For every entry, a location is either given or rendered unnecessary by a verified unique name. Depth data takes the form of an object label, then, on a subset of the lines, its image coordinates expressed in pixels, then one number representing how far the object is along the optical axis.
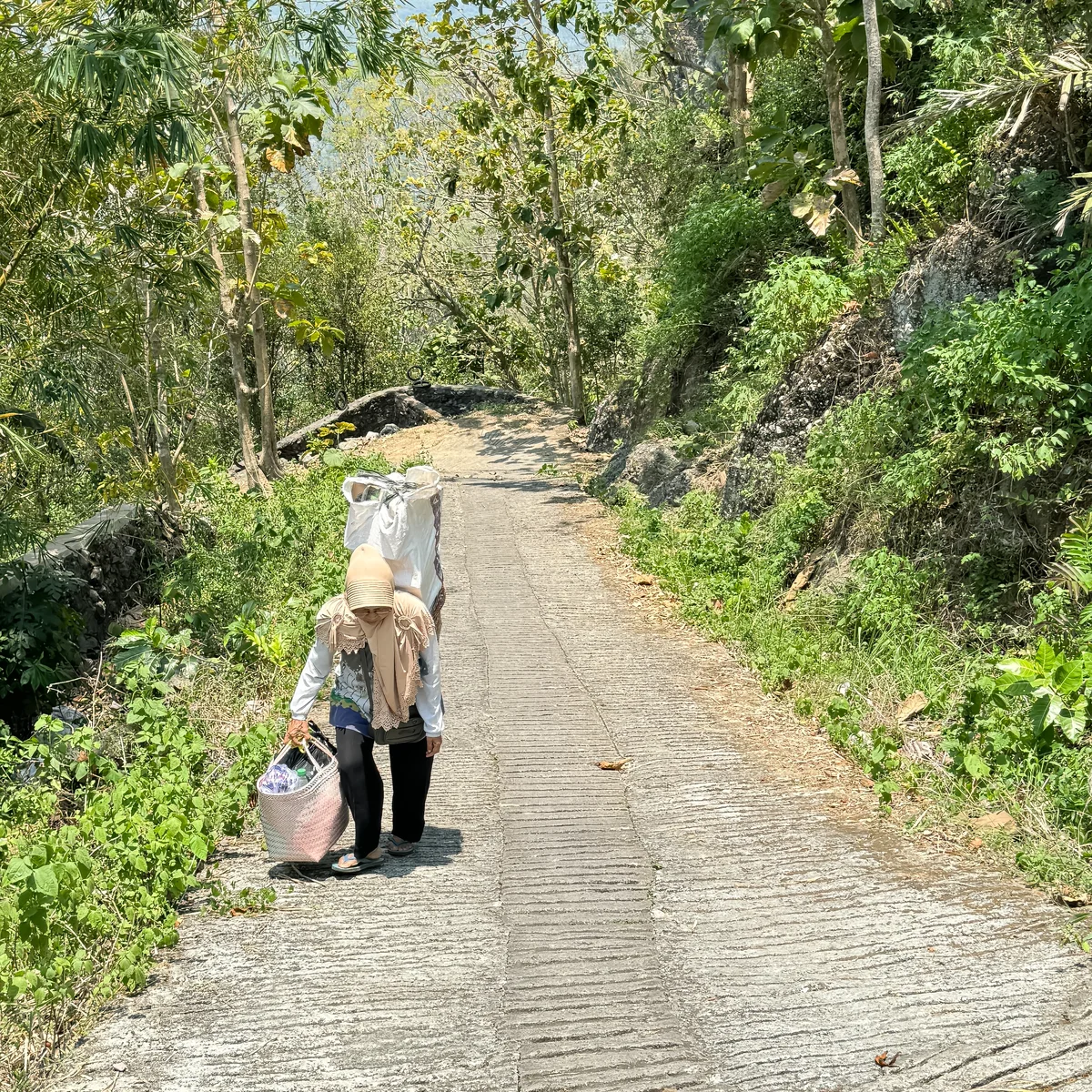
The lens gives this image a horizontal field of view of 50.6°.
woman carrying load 5.03
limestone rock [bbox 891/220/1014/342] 9.25
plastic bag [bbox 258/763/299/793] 5.12
